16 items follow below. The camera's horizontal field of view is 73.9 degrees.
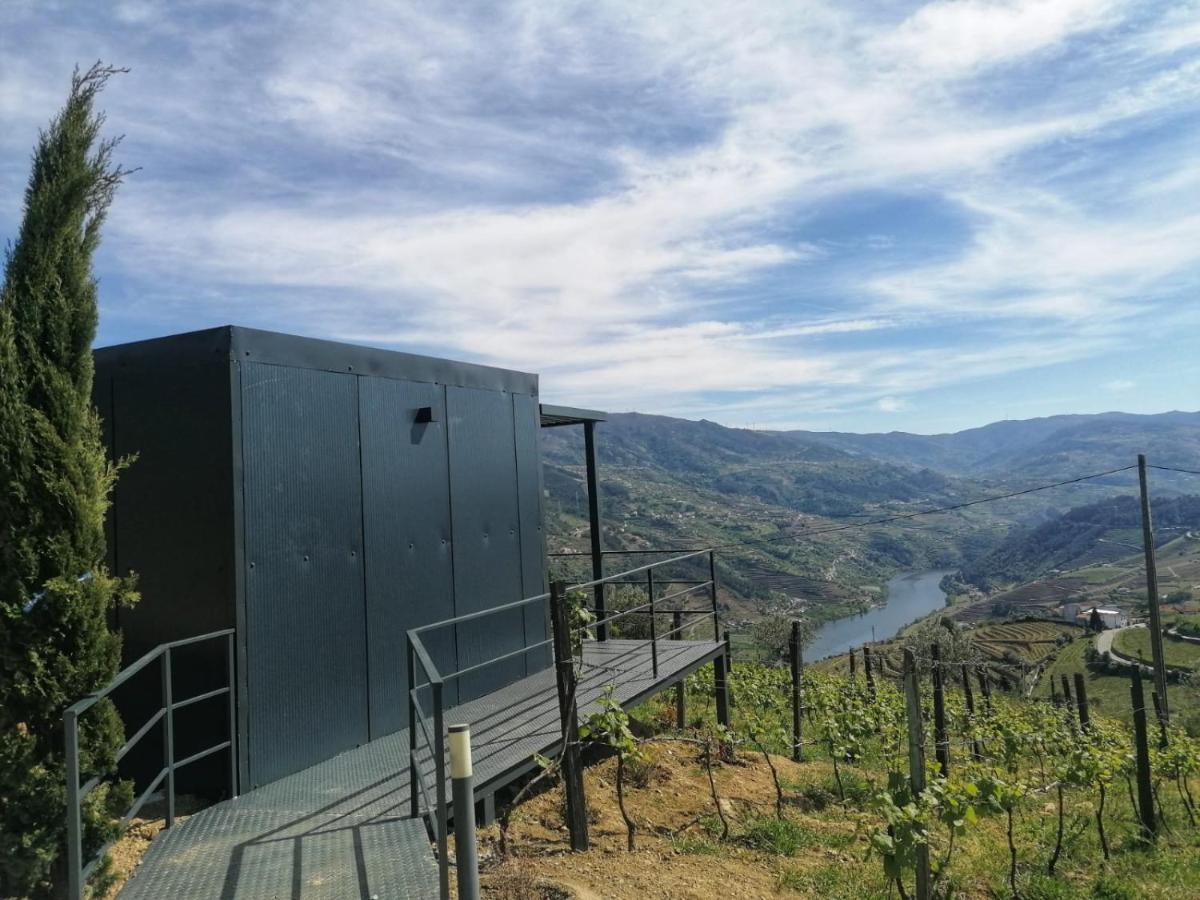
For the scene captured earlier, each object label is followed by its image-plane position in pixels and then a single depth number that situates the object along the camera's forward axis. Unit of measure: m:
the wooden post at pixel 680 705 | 9.32
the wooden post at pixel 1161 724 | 10.15
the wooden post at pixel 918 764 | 4.31
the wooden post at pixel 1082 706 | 10.98
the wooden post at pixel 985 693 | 14.01
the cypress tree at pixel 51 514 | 3.37
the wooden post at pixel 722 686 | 9.14
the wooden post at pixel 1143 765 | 7.62
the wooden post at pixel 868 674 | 13.85
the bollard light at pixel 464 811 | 2.65
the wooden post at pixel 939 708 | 8.78
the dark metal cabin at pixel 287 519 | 4.84
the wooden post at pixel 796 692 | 9.64
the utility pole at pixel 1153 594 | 13.05
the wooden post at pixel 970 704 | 11.20
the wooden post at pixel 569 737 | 5.00
